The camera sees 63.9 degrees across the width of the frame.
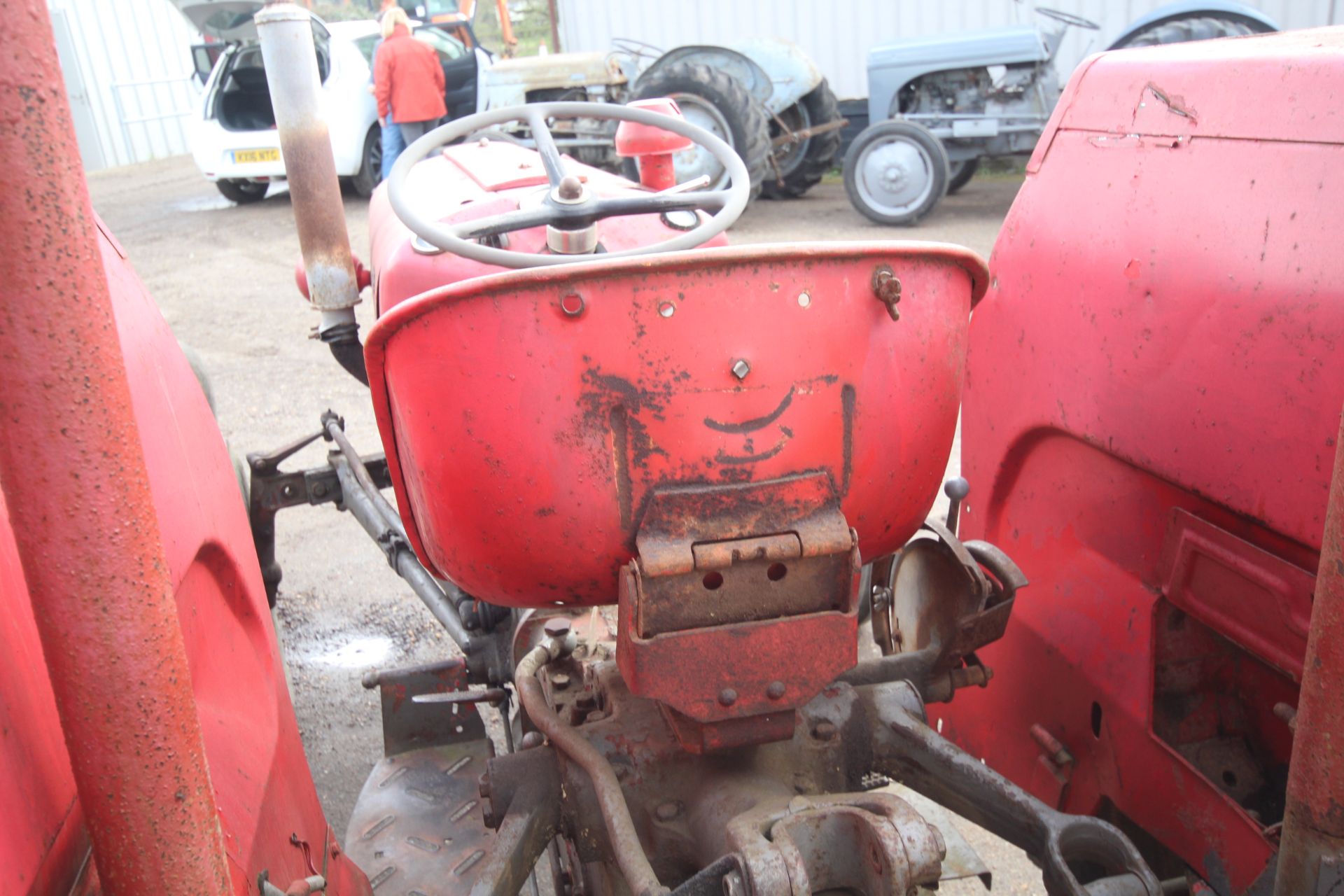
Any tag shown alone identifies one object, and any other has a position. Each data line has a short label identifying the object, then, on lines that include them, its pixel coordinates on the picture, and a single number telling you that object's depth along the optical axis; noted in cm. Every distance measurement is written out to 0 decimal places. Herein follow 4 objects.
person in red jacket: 741
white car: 872
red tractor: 78
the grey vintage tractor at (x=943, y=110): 747
